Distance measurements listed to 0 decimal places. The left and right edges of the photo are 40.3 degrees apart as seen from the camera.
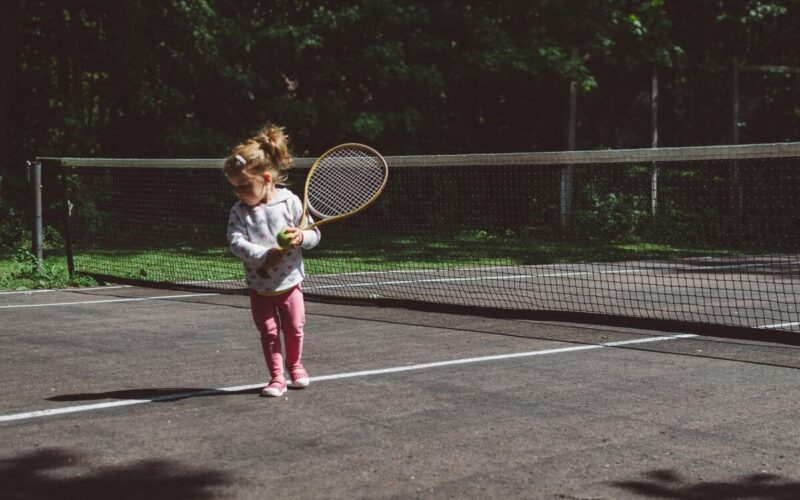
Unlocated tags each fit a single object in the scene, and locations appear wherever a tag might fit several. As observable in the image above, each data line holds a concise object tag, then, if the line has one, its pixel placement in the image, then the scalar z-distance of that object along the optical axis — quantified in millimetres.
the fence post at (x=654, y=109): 24609
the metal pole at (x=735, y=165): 23109
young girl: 6344
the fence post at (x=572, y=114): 23922
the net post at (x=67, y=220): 13484
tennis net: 11828
